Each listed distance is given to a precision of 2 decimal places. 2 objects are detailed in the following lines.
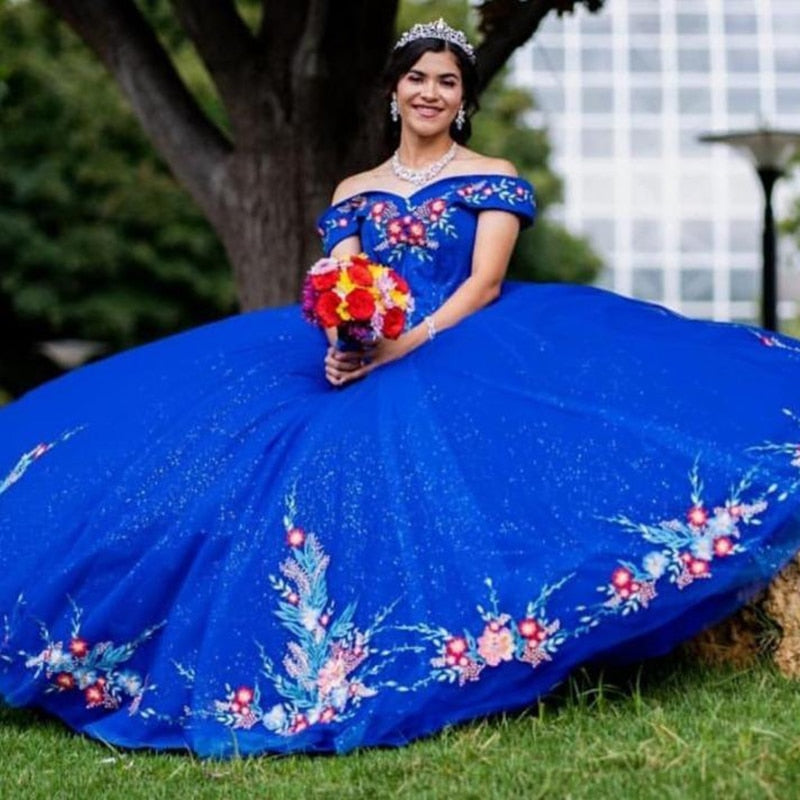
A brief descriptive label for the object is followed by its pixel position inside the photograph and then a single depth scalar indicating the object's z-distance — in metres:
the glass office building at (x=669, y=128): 66.50
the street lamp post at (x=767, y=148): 14.45
